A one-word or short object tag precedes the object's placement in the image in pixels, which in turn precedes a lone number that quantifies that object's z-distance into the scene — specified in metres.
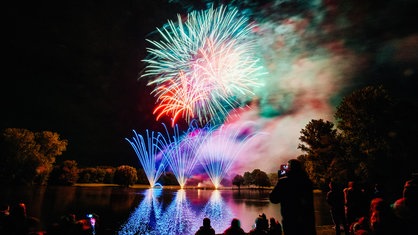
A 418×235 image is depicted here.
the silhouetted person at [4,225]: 7.93
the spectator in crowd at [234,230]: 8.55
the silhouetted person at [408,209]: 6.32
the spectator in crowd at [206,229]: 9.45
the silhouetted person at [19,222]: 8.00
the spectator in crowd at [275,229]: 10.22
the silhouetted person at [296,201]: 6.35
